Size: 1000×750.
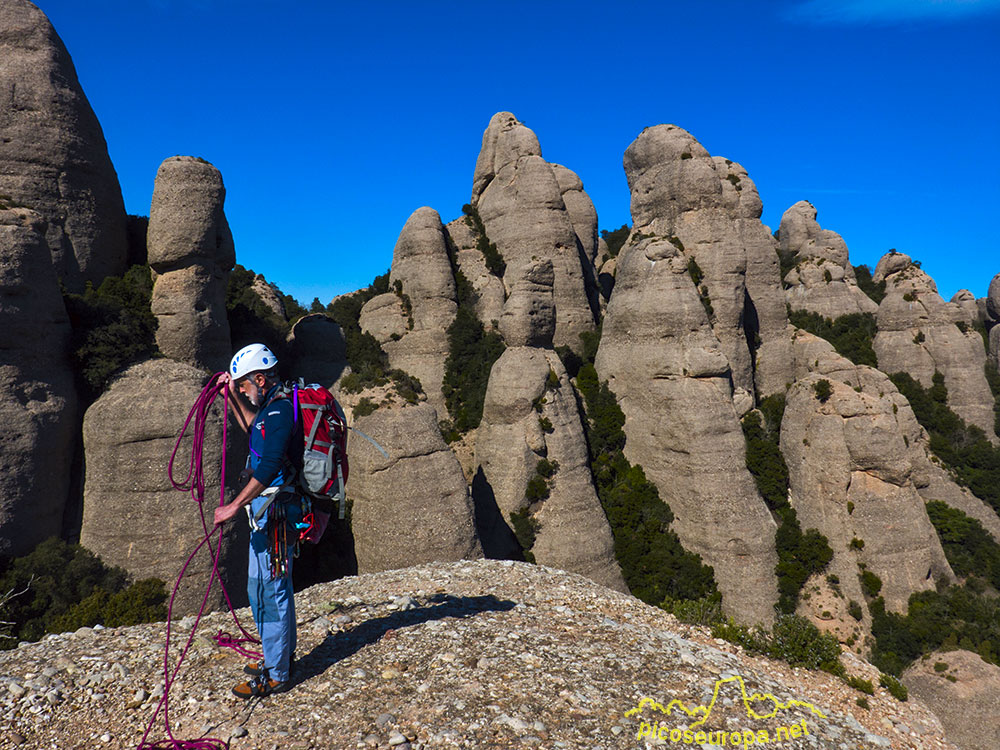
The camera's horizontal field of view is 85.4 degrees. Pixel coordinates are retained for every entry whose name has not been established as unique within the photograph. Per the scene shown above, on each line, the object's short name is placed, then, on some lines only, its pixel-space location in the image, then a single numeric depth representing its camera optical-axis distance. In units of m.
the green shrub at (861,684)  8.59
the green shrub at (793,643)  9.06
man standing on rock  6.03
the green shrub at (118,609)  13.63
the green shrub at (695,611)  10.57
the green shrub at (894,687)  8.79
